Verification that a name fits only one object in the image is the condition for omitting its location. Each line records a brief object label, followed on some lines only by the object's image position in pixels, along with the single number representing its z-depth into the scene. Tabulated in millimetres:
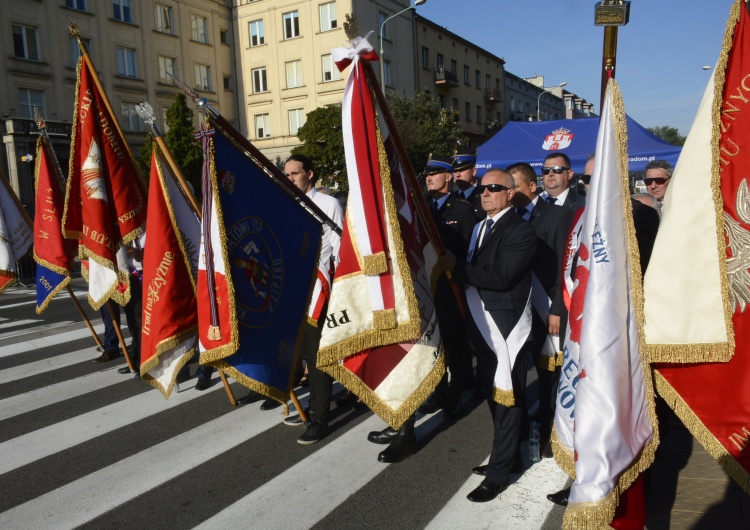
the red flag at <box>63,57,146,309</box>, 5680
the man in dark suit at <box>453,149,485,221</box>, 6828
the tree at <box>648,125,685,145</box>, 57694
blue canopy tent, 11125
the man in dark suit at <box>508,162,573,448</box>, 4465
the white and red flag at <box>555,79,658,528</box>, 2420
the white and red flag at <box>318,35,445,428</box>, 3186
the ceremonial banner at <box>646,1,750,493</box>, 2379
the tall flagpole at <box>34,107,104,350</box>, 7129
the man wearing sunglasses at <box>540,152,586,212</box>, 5438
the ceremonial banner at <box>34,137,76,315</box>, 7078
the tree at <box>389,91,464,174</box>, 25531
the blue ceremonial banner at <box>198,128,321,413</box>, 4035
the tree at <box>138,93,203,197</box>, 23344
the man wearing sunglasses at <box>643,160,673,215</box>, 4652
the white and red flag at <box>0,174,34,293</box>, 7457
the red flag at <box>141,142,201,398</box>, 5039
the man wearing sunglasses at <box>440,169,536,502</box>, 3572
